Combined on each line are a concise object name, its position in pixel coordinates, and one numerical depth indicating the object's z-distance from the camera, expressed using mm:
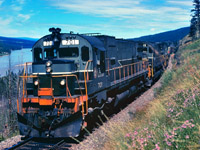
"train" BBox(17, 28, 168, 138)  7008
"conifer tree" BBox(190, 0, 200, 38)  51772
